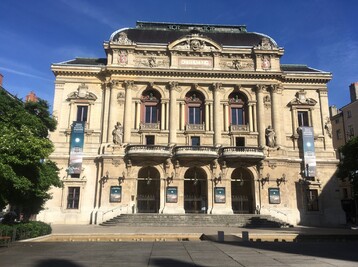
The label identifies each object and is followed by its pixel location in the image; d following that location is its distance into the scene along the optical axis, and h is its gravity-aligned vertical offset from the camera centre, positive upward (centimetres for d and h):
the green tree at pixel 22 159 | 1952 +257
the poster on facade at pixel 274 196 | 4078 +90
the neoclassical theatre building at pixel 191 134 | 4047 +881
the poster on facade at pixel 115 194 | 3966 +88
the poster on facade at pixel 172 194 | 3992 +96
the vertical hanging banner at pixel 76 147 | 4106 +665
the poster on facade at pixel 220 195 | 4031 +93
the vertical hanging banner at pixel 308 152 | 4275 +664
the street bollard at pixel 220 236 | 2097 -207
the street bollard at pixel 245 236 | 2159 -212
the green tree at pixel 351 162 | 3158 +395
